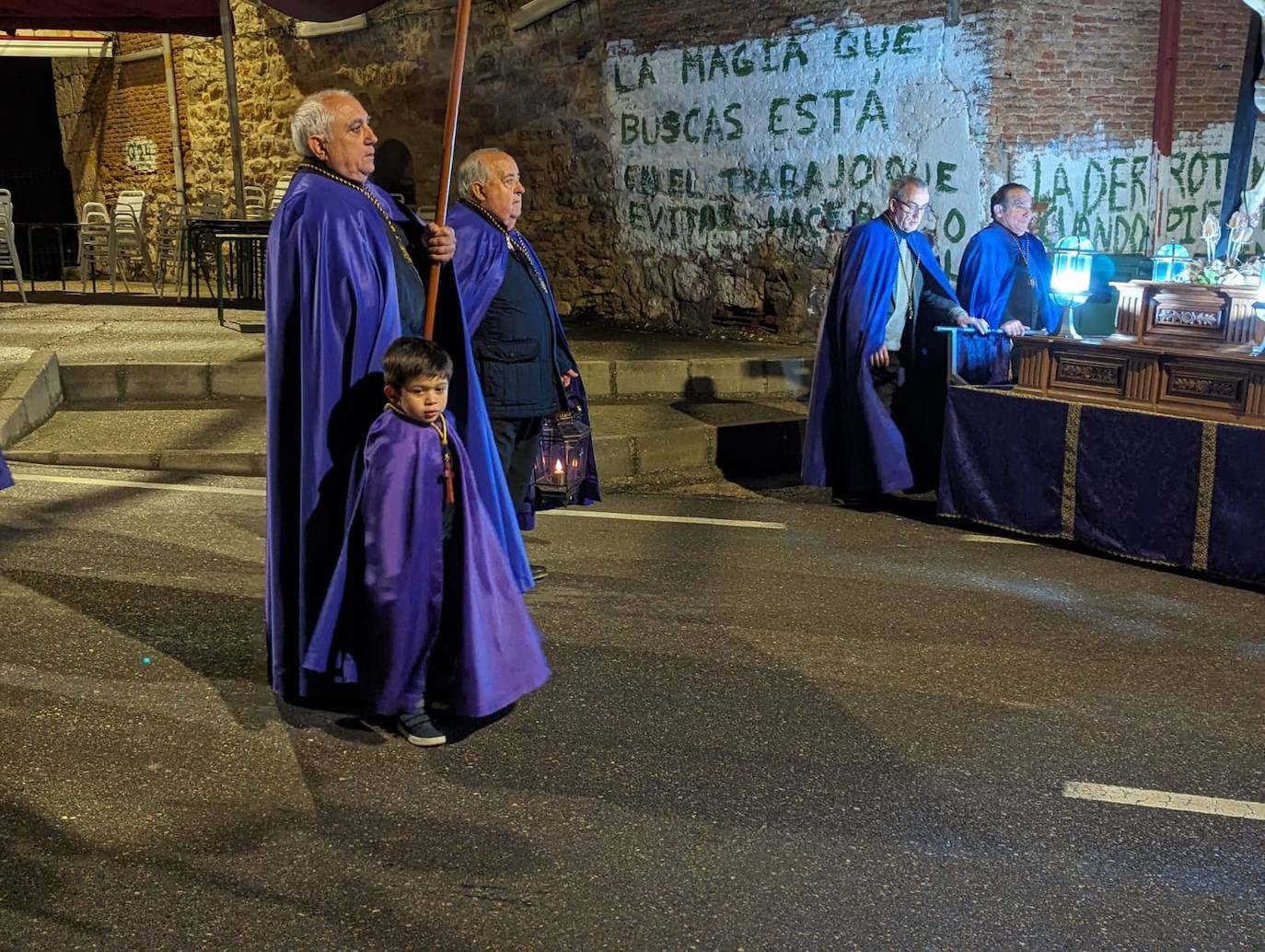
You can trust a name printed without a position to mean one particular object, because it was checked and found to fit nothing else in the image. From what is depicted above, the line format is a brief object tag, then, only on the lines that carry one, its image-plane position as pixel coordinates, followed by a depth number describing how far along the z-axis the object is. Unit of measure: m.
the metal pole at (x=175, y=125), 17.73
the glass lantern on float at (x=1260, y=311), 6.11
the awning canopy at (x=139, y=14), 11.17
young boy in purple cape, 4.02
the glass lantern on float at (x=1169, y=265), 6.90
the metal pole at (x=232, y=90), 12.23
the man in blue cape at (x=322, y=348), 4.11
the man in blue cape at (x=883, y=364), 7.56
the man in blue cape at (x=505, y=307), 5.41
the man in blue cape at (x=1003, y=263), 7.90
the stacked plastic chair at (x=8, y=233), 13.28
